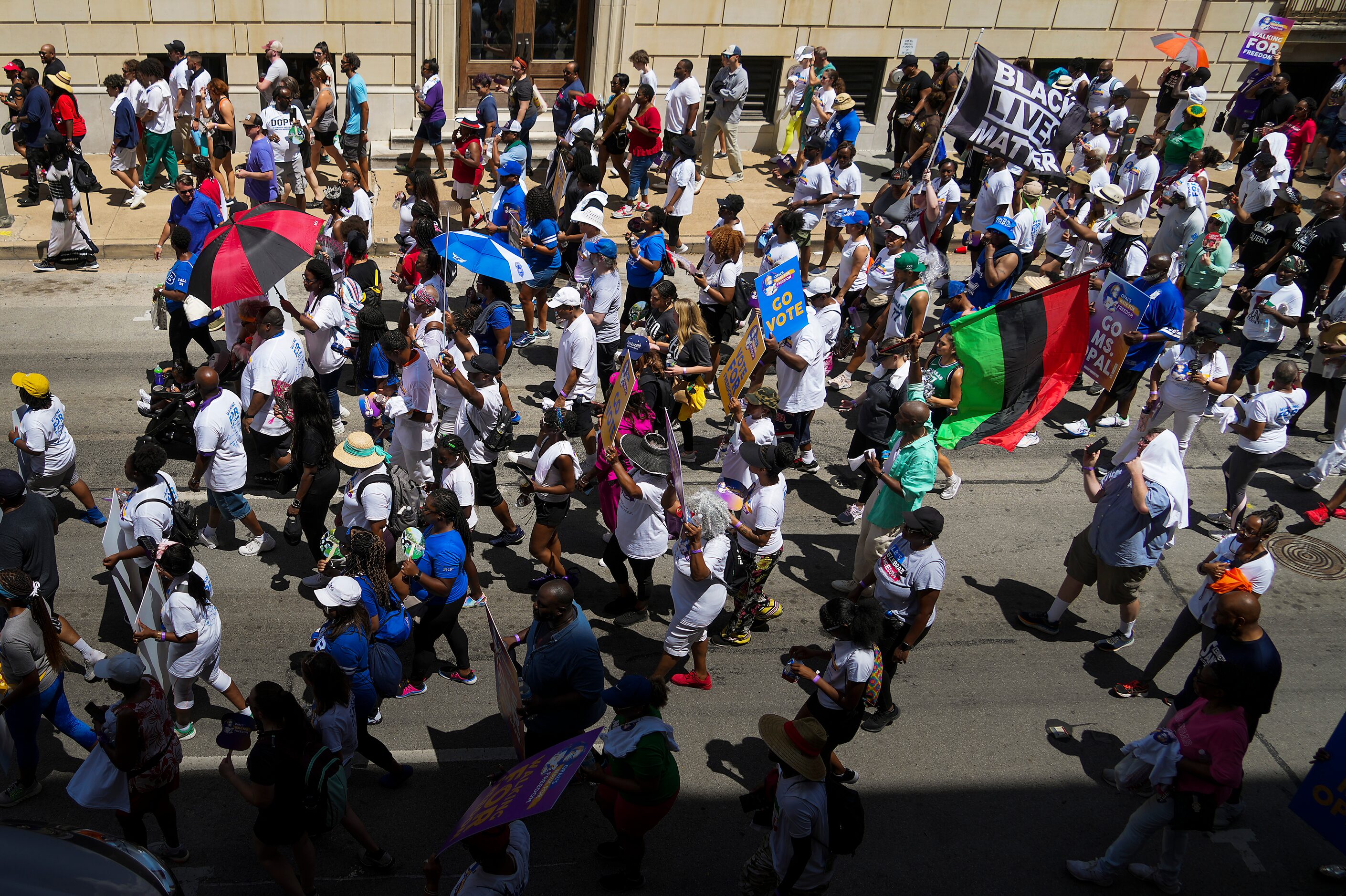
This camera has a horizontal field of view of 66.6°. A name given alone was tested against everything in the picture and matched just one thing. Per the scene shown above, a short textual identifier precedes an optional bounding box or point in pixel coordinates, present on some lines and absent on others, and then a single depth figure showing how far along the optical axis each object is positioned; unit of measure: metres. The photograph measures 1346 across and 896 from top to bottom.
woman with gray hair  6.51
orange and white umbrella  19.05
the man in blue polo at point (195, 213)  10.56
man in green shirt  7.48
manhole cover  9.03
